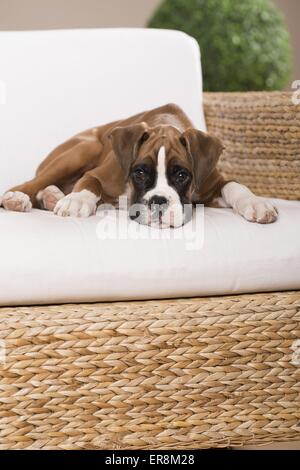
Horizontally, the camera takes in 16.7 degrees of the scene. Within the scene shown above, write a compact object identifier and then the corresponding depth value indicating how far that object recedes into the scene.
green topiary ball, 3.41
